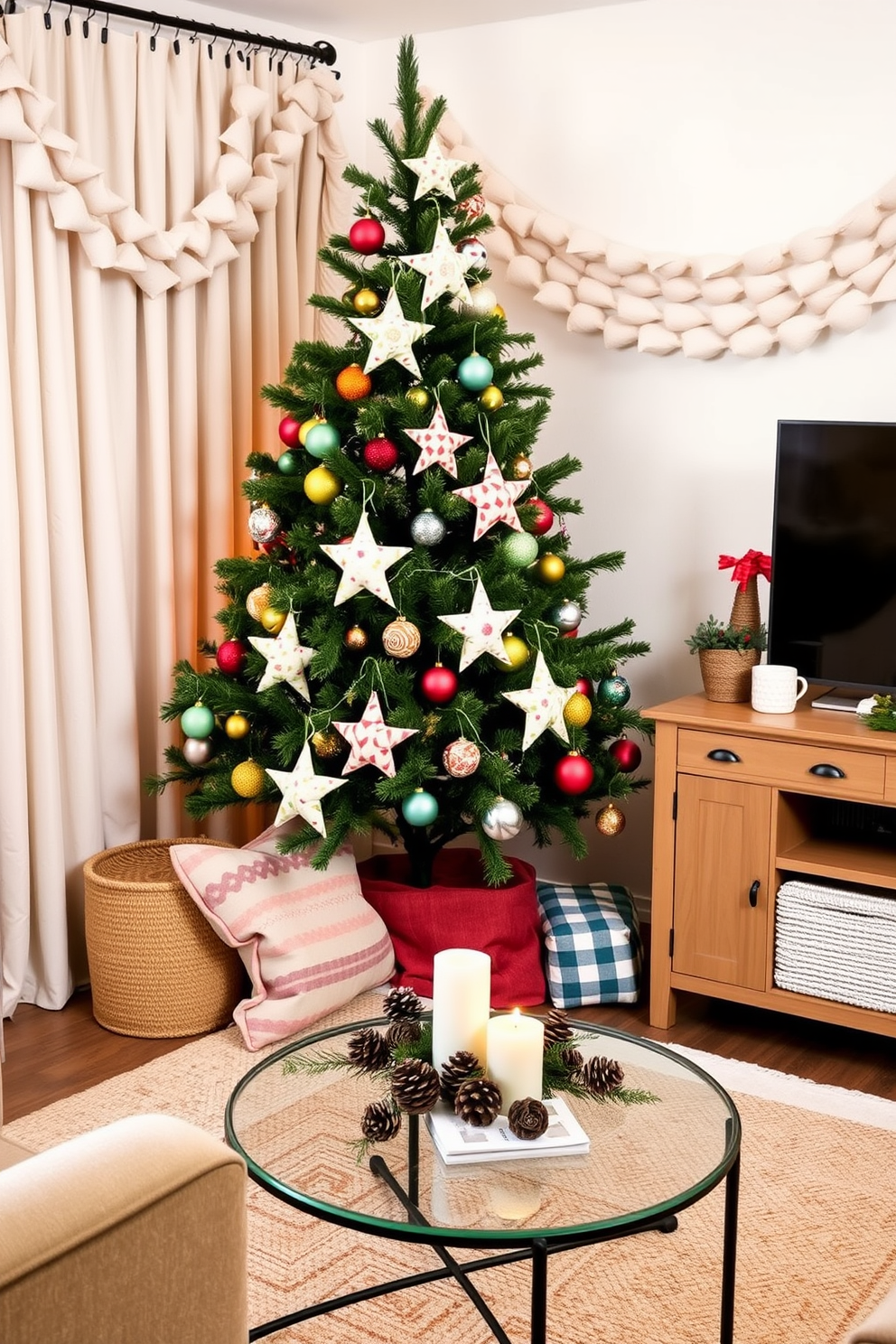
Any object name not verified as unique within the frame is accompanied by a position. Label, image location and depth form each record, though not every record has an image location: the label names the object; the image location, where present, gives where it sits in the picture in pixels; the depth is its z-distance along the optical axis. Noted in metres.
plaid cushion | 3.15
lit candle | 1.69
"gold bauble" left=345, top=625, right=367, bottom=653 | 2.94
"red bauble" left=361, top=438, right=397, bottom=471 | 2.94
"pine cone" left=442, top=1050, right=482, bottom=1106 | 1.70
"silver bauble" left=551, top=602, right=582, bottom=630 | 3.13
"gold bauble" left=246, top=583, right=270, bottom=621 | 3.06
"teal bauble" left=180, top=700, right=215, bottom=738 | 3.08
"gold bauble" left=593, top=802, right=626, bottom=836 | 3.21
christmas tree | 2.92
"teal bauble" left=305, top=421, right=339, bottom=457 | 2.97
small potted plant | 3.10
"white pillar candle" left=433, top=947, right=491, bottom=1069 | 1.73
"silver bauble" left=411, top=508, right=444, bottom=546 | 2.94
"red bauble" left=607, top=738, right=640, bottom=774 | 3.26
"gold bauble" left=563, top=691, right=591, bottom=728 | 3.05
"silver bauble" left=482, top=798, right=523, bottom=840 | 2.94
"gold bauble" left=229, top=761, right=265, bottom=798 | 3.05
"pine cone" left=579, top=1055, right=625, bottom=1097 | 1.78
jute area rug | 1.95
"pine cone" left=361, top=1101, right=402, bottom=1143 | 1.67
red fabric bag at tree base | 3.15
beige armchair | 1.04
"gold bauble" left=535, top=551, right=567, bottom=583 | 3.12
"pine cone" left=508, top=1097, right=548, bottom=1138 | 1.62
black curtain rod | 3.12
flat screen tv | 2.90
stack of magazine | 1.62
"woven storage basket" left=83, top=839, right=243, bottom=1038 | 2.91
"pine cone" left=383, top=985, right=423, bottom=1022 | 1.92
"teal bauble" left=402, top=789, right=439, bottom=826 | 2.91
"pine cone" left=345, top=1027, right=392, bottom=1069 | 1.83
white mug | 2.97
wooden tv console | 2.79
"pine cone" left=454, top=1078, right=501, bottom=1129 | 1.64
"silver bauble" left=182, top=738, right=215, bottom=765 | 3.13
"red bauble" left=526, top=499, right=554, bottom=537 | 3.10
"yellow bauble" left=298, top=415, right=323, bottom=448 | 3.02
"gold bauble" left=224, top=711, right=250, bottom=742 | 3.06
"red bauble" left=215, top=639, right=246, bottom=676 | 3.14
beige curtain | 2.99
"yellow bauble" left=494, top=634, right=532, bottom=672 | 2.96
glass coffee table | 1.51
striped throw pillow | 2.88
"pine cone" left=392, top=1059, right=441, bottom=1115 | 1.67
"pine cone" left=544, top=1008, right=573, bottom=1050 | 1.85
